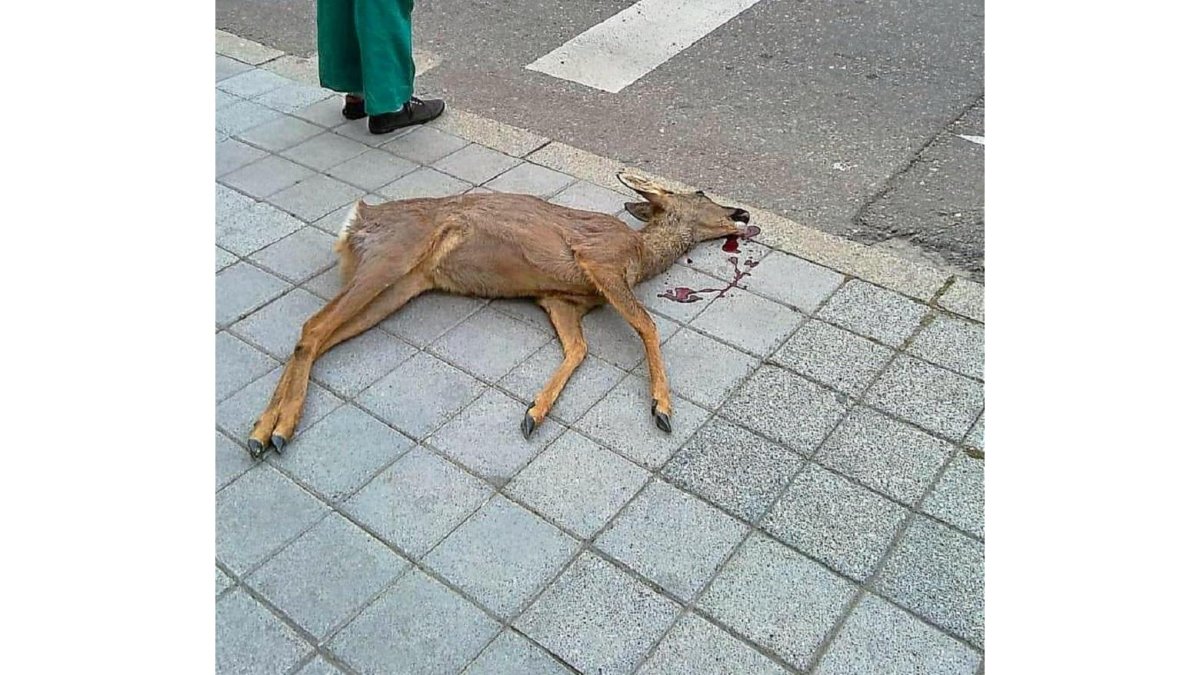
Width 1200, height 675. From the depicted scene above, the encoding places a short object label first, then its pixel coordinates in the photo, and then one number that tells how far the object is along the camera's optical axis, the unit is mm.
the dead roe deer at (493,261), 3432
